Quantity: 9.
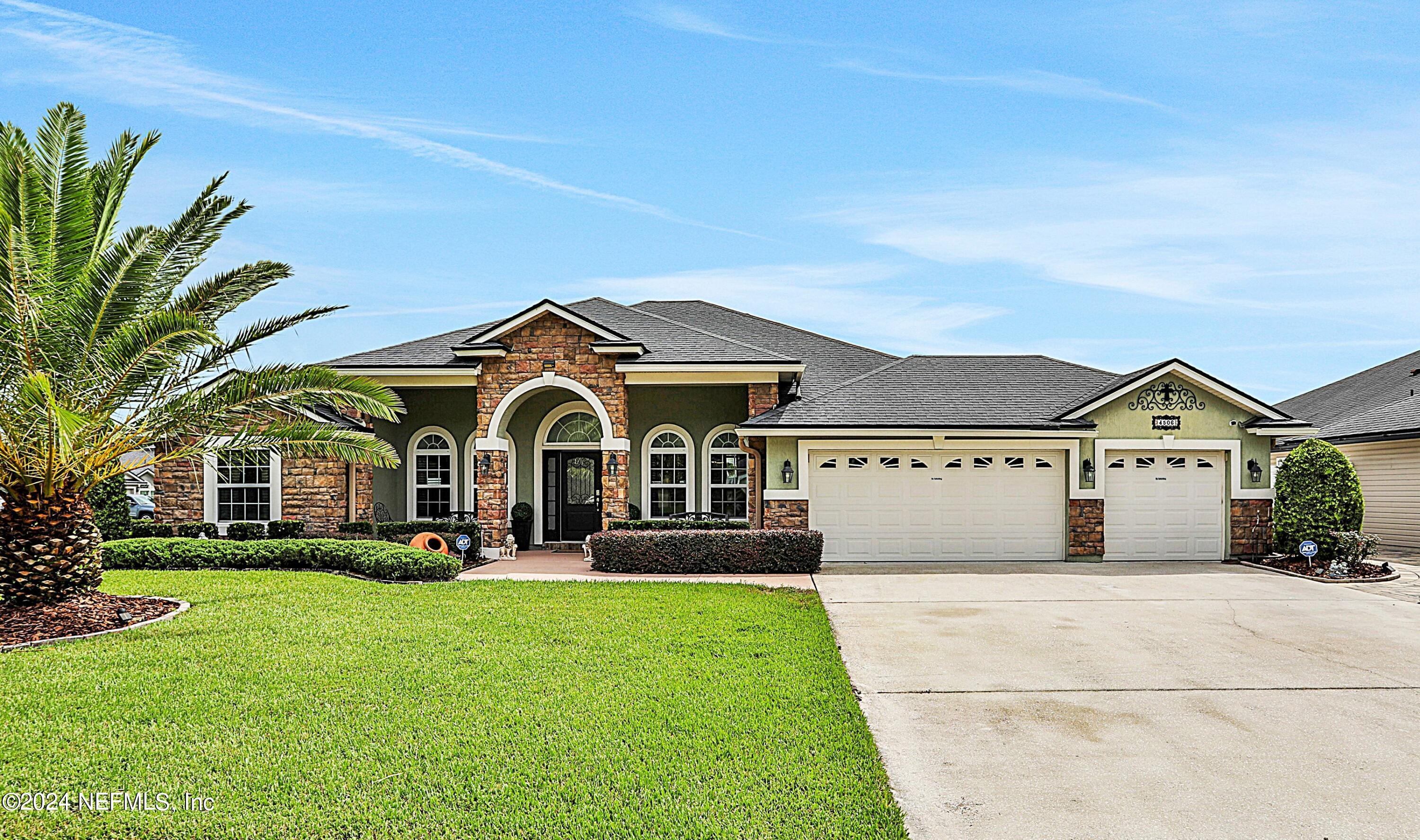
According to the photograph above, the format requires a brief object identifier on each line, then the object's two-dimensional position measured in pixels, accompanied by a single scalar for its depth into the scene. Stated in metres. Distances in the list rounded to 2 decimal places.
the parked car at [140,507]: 25.41
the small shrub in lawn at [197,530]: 16.67
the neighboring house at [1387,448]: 18.62
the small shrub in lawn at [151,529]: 16.64
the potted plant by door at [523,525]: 18.30
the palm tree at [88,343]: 9.12
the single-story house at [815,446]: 15.99
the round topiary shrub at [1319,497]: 14.98
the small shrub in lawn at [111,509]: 16.25
